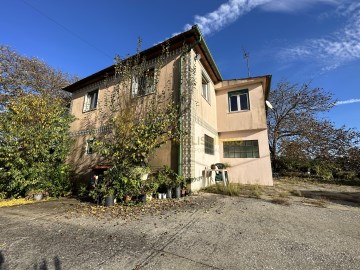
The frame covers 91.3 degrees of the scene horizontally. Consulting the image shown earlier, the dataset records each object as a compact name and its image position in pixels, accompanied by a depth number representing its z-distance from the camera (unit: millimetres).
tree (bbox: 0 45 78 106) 15219
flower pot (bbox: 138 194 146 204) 5377
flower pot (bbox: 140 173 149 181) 5766
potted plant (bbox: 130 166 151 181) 5638
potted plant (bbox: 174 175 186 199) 6046
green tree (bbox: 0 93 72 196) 6836
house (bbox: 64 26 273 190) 7375
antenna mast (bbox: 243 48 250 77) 14167
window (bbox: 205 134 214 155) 8495
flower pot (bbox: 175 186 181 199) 6023
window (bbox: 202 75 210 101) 9336
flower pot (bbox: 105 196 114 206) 5352
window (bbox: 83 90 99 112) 10692
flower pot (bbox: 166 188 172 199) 6062
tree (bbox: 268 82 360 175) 13945
